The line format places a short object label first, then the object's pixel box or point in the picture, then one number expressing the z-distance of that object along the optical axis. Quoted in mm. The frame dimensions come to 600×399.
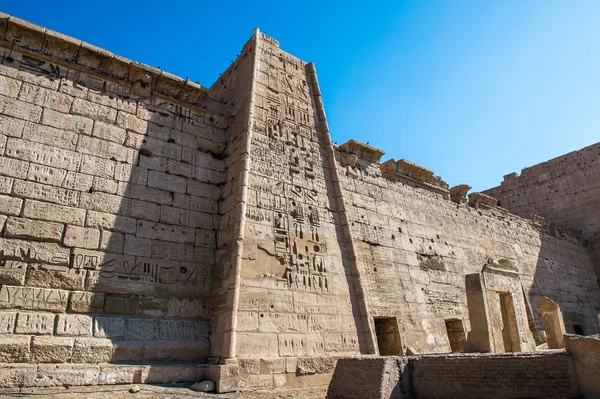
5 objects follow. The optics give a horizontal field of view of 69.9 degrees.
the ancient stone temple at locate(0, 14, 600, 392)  5430
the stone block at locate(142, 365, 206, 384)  5285
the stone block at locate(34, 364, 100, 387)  4777
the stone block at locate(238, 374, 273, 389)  5528
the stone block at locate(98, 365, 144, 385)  5070
